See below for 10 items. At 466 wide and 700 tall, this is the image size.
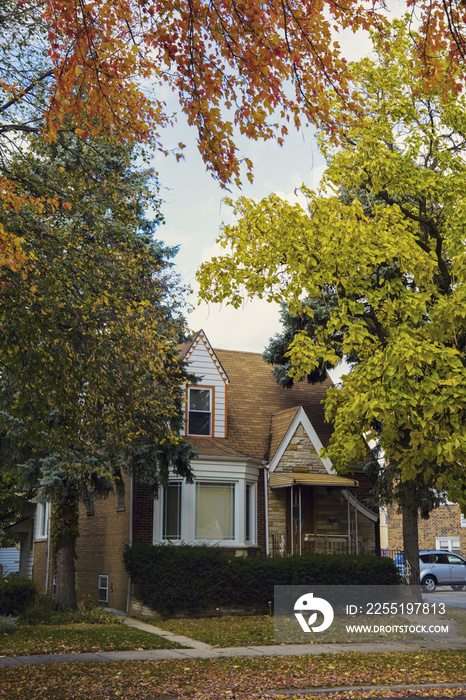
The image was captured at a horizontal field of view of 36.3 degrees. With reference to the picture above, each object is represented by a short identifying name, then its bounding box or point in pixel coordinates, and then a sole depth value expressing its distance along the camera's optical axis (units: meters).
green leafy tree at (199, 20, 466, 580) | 11.94
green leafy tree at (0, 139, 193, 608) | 9.94
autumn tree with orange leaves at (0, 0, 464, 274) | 6.38
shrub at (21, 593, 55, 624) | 17.08
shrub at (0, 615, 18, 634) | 14.94
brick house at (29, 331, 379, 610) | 20.17
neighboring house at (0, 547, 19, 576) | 39.16
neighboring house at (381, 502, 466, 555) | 40.81
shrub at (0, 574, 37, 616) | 18.09
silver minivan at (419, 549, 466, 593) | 31.31
